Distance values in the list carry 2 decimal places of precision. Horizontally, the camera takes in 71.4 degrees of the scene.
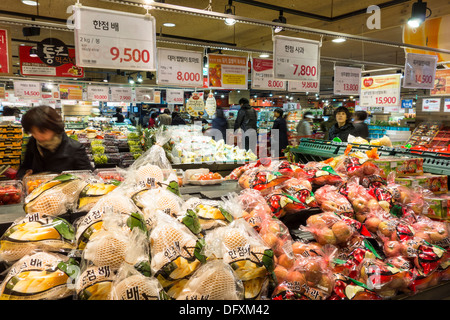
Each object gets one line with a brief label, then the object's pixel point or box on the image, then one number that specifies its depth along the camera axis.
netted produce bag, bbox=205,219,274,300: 1.11
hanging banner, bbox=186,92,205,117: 10.70
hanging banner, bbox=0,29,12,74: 4.32
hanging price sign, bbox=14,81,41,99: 10.63
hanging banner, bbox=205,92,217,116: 10.59
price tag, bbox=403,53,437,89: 6.10
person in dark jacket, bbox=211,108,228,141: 9.42
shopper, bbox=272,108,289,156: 9.45
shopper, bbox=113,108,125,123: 18.16
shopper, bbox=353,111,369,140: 6.34
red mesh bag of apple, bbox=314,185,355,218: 1.78
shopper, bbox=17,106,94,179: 2.83
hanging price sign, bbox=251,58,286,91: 7.67
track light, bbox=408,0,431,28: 4.63
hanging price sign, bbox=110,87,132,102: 12.20
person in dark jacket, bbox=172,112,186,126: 10.34
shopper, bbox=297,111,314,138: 9.81
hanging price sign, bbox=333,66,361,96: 7.80
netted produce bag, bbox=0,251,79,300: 0.95
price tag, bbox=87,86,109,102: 12.47
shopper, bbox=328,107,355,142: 5.83
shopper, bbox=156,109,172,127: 9.86
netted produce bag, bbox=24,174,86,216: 1.40
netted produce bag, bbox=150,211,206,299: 1.04
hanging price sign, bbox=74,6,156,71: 3.17
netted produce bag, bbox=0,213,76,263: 1.14
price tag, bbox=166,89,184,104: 12.39
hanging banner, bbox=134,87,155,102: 12.44
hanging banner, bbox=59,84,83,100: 12.62
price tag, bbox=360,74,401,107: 7.16
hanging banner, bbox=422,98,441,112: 8.21
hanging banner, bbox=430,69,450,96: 7.48
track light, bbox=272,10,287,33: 6.05
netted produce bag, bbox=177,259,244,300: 1.00
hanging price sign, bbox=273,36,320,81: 4.71
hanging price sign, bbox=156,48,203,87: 5.68
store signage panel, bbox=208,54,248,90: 7.12
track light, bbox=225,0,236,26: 5.34
